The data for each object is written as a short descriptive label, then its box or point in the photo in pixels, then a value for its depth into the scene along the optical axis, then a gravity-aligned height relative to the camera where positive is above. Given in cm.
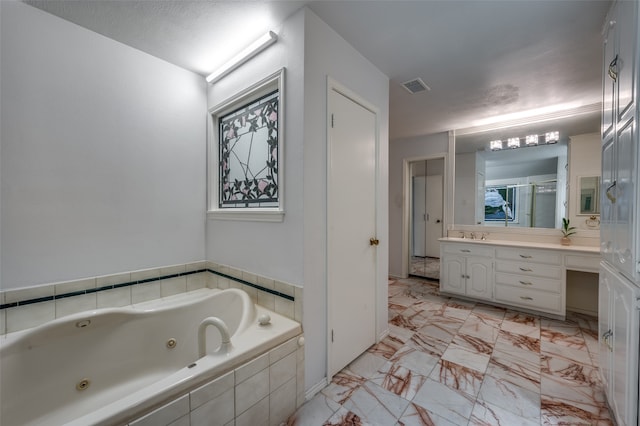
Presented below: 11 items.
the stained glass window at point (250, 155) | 181 +45
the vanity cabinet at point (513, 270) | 263 -71
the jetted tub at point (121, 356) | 115 -84
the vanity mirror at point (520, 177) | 285 +45
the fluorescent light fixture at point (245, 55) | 169 +117
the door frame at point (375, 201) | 171 +9
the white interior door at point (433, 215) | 409 -7
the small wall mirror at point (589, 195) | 268 +19
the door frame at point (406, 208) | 418 +4
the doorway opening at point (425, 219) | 416 -14
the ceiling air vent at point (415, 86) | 241 +126
